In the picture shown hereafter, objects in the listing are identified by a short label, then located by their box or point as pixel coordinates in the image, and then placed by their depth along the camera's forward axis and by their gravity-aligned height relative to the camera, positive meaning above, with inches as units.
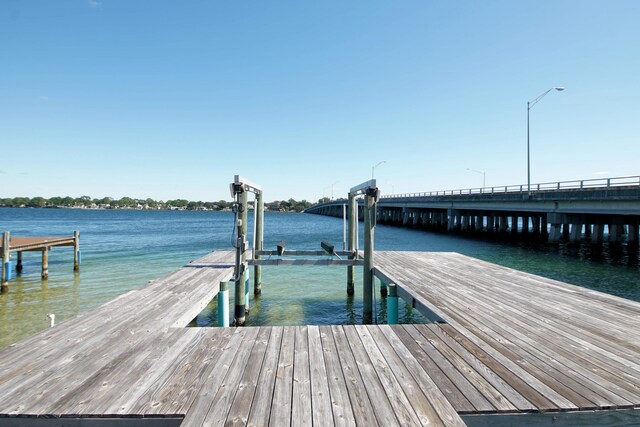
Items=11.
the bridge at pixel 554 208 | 828.6 +15.7
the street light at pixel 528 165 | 1127.3 +180.8
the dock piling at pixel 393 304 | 282.4 -81.3
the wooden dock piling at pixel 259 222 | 428.7 -15.6
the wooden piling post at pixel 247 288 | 424.6 -107.3
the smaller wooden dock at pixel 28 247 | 498.6 -68.5
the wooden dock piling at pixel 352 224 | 424.8 -16.9
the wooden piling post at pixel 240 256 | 313.0 -46.9
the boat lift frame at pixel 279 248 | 311.0 -38.7
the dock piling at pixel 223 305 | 273.9 -81.8
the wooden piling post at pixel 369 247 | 308.0 -36.4
